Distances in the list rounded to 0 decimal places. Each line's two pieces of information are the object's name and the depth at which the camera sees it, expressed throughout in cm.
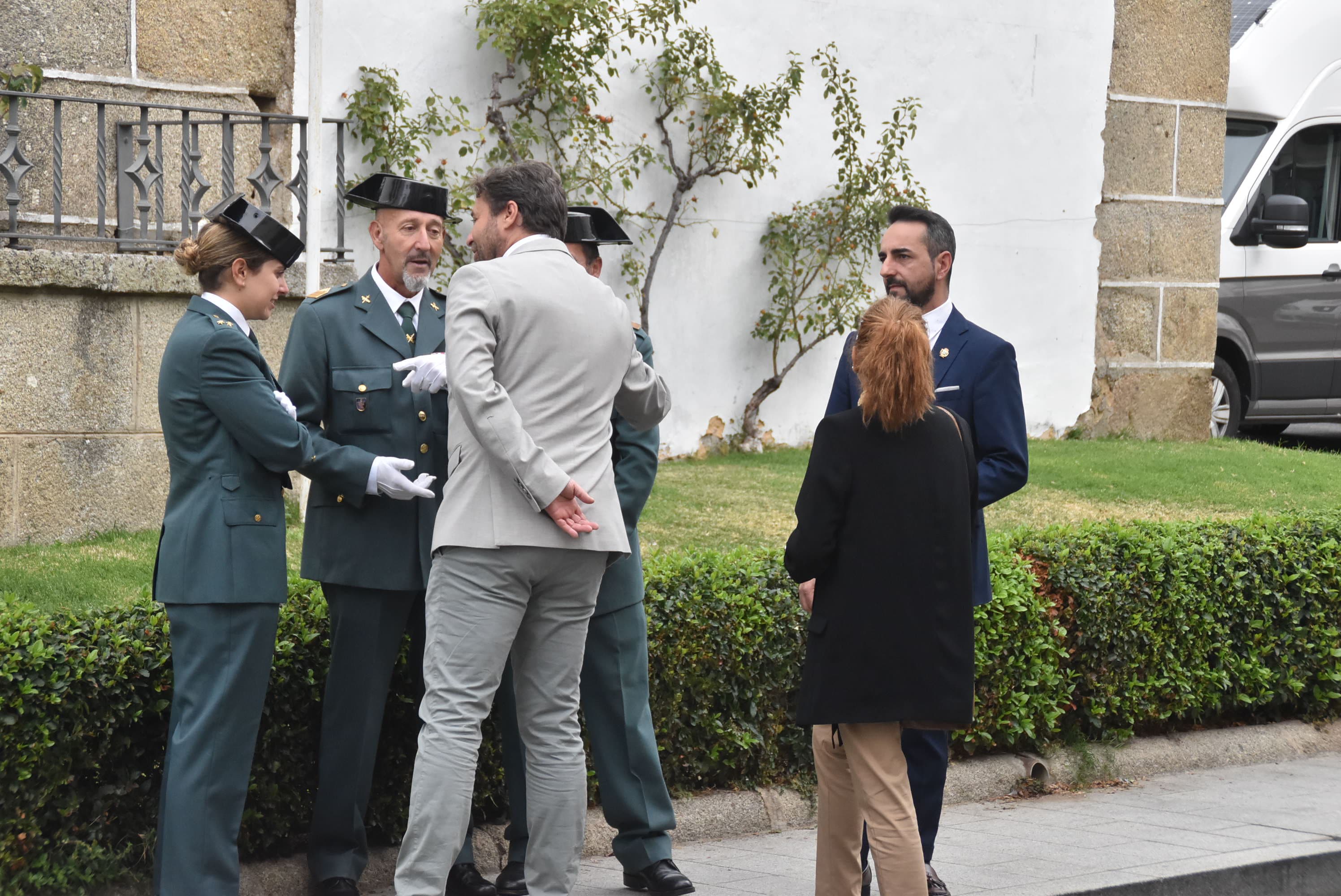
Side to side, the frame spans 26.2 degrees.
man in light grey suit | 693
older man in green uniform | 786
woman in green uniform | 710
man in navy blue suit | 819
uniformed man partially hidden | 827
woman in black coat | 720
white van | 2445
